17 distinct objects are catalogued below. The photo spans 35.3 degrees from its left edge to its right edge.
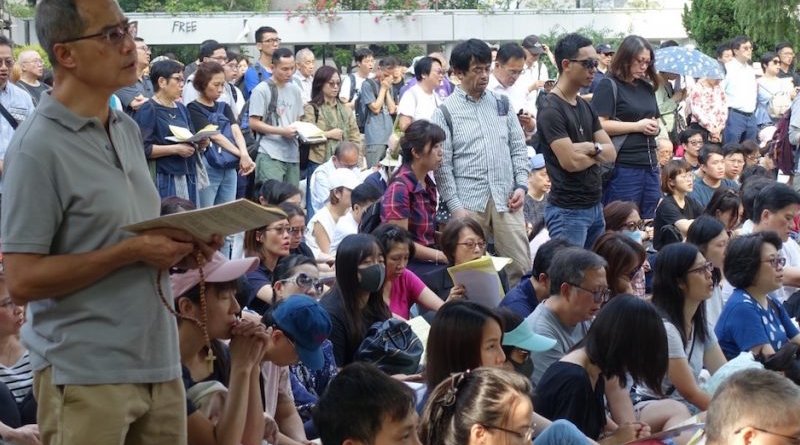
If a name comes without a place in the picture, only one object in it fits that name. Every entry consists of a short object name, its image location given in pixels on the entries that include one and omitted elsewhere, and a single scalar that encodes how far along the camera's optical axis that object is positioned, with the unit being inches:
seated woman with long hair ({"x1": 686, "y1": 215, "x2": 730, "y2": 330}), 291.4
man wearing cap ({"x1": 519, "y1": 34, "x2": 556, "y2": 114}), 511.5
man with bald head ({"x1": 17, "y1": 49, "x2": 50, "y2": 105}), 367.6
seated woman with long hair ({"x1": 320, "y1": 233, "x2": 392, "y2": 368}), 228.1
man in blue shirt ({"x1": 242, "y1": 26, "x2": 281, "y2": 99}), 478.6
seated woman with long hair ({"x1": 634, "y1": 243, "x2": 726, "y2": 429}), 241.1
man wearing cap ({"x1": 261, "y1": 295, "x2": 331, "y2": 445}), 179.6
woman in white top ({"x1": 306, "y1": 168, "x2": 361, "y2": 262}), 336.8
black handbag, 215.8
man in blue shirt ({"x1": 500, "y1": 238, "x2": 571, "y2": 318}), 249.1
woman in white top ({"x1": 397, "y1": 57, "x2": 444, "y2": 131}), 417.1
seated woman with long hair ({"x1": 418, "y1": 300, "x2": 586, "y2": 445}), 185.2
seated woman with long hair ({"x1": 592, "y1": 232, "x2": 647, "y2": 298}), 254.8
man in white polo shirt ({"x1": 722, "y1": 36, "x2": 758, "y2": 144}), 554.3
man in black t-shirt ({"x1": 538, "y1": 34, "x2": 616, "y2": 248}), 291.4
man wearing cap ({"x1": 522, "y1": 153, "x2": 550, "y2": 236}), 361.7
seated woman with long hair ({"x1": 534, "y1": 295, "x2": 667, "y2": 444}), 193.8
